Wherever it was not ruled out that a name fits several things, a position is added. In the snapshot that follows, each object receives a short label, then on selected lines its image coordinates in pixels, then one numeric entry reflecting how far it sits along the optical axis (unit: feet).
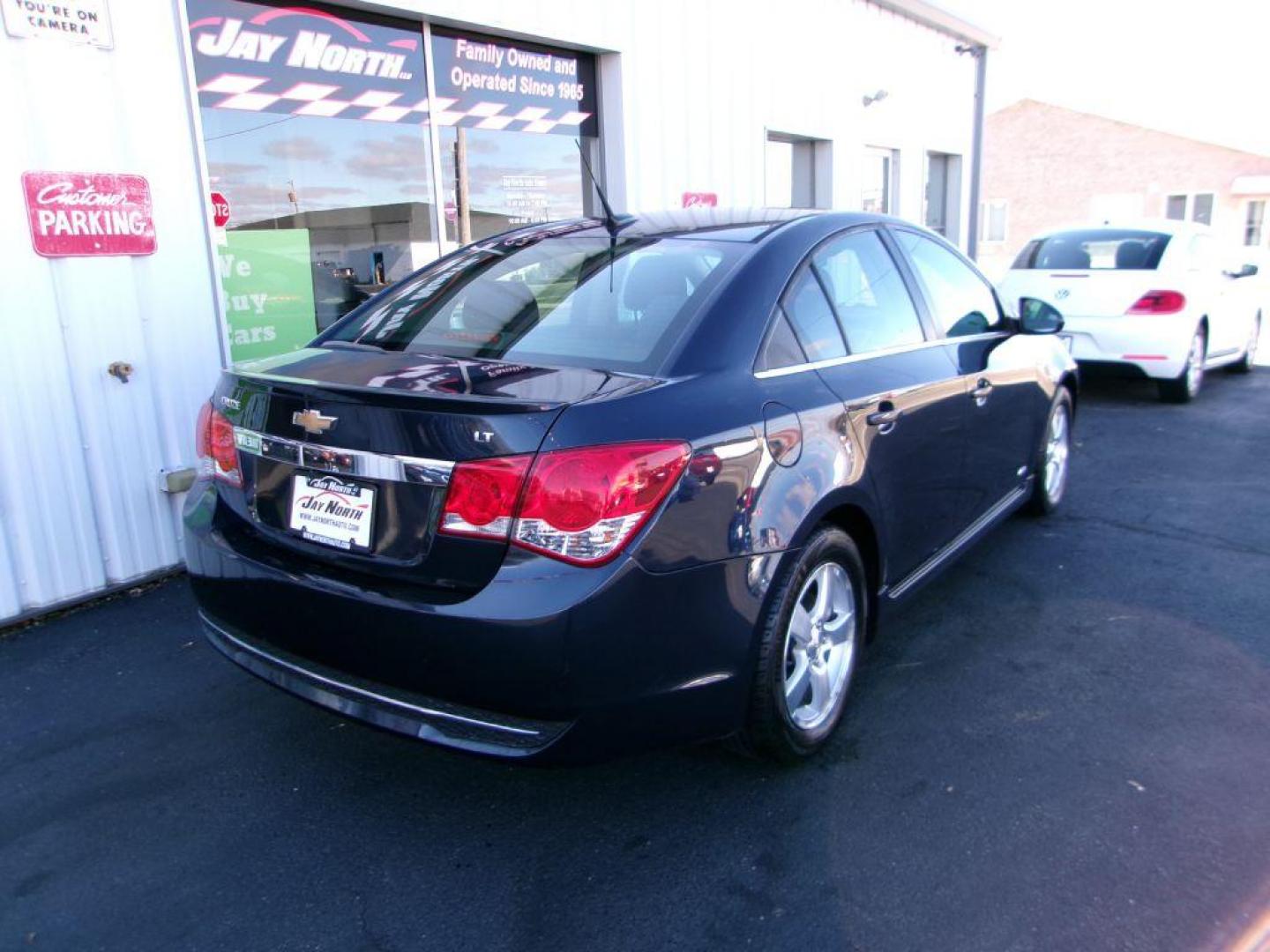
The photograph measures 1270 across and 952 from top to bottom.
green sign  16.39
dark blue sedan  7.23
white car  26.76
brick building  114.52
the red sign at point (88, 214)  13.05
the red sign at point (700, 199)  25.35
